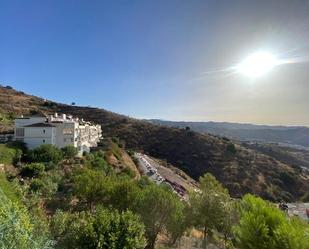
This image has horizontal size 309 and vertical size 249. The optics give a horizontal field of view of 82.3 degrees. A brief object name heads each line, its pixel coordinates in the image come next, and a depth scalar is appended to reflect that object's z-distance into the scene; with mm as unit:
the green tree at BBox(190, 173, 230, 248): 15768
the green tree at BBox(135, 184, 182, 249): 14336
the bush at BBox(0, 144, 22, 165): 23033
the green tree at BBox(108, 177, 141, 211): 15470
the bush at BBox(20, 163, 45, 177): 22556
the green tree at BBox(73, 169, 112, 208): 16756
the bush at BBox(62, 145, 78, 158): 28389
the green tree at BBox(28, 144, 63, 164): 25304
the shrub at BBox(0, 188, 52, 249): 6919
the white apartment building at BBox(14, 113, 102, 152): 28553
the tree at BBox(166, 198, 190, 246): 14545
